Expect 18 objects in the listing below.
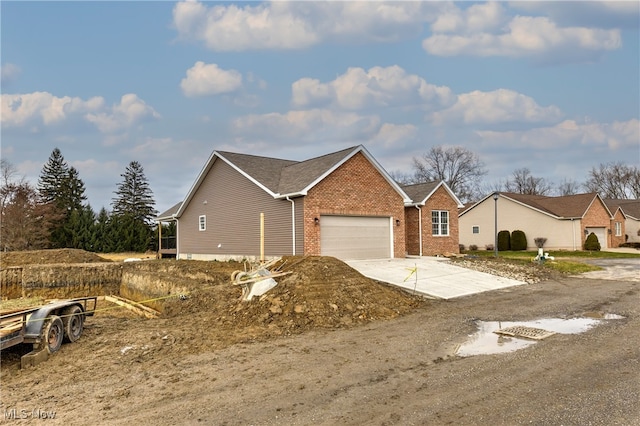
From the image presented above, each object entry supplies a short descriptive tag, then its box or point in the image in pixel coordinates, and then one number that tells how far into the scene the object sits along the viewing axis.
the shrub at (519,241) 37.16
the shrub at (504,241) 37.88
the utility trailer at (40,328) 7.39
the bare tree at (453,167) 61.06
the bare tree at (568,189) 75.44
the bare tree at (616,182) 64.99
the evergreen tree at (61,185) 50.44
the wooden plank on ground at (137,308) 12.89
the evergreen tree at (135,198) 58.97
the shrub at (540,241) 35.75
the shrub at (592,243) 34.19
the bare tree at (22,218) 34.56
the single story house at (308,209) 18.66
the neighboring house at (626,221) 40.78
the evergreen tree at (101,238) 43.06
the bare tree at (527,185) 70.94
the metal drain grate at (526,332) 7.92
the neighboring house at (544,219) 35.41
